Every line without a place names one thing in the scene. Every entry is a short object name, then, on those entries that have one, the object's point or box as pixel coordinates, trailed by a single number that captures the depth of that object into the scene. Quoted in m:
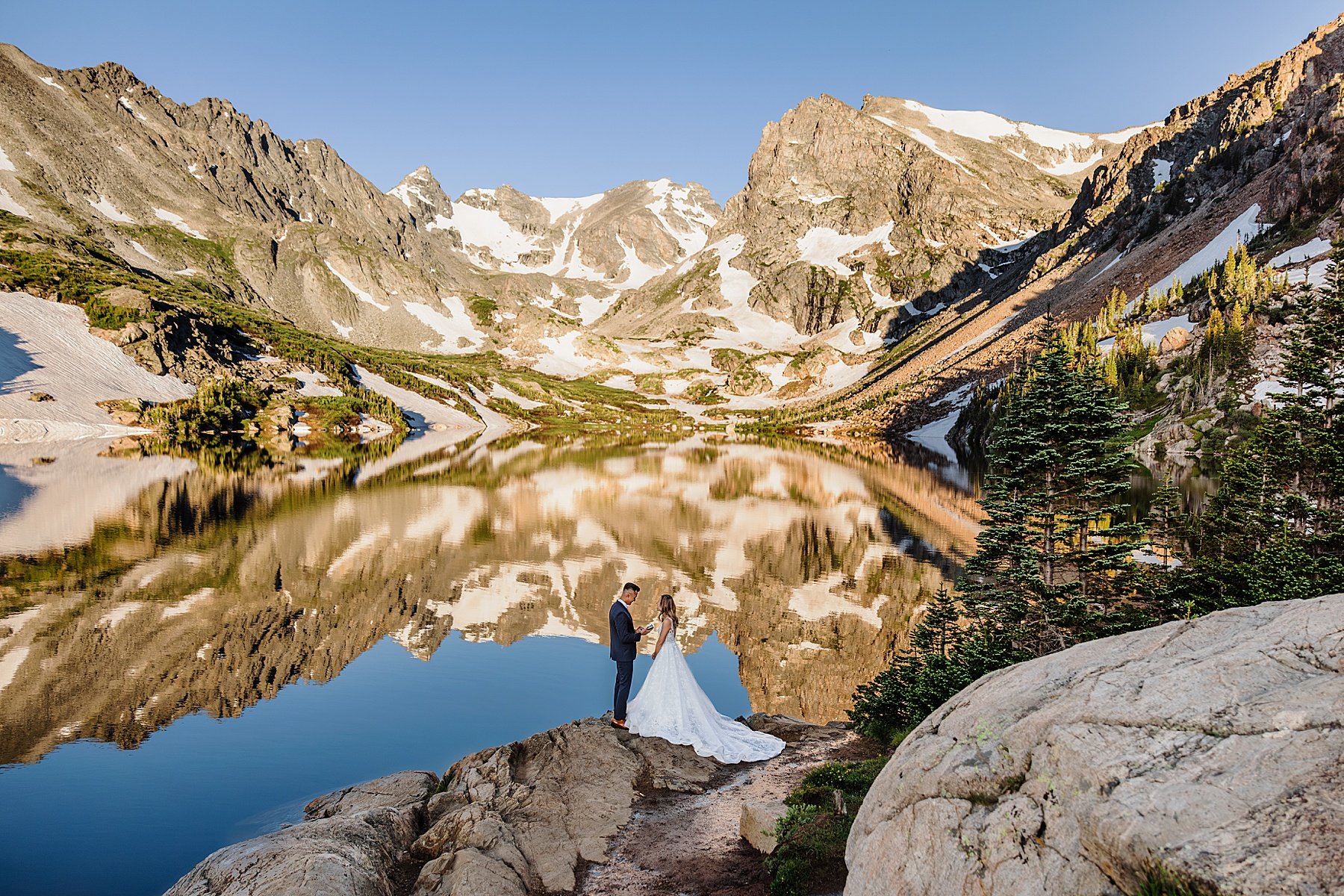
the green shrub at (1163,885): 4.75
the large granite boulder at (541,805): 11.36
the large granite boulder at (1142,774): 4.66
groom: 17.09
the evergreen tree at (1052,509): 19.52
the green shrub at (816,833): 10.43
